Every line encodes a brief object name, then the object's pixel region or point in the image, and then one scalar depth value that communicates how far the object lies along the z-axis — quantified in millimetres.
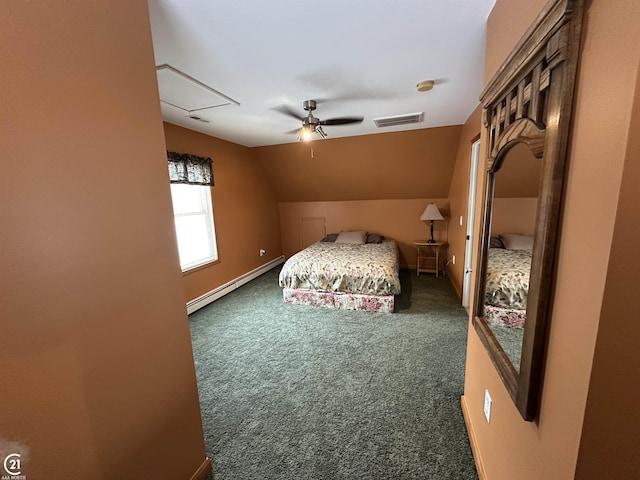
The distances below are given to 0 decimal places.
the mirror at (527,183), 714
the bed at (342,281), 3270
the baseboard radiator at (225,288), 3458
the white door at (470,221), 3010
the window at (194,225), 3426
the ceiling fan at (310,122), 2443
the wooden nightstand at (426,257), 4699
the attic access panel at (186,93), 1910
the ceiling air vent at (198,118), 2835
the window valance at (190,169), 3100
